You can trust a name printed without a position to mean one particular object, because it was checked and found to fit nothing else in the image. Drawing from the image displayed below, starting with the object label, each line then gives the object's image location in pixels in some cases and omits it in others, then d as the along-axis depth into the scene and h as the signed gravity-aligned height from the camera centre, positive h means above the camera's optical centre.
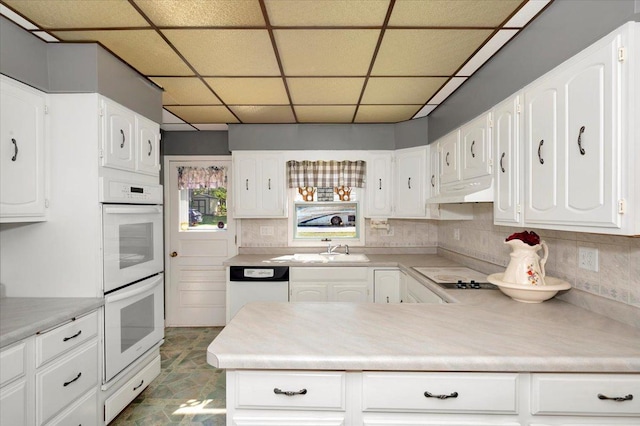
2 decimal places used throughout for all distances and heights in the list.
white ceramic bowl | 1.75 -0.42
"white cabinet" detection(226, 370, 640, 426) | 1.19 -0.69
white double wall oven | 2.07 -0.41
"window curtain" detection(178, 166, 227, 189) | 4.20 +0.45
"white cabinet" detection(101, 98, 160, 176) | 2.07 +0.50
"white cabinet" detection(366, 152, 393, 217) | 3.78 +0.31
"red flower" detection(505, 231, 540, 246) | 1.85 -0.15
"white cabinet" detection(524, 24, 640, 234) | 1.17 +0.29
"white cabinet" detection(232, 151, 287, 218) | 3.76 +0.28
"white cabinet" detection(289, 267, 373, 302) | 3.43 -0.74
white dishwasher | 3.41 -0.74
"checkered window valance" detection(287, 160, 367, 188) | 3.88 +0.46
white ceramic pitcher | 1.82 -0.29
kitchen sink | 3.58 -0.51
